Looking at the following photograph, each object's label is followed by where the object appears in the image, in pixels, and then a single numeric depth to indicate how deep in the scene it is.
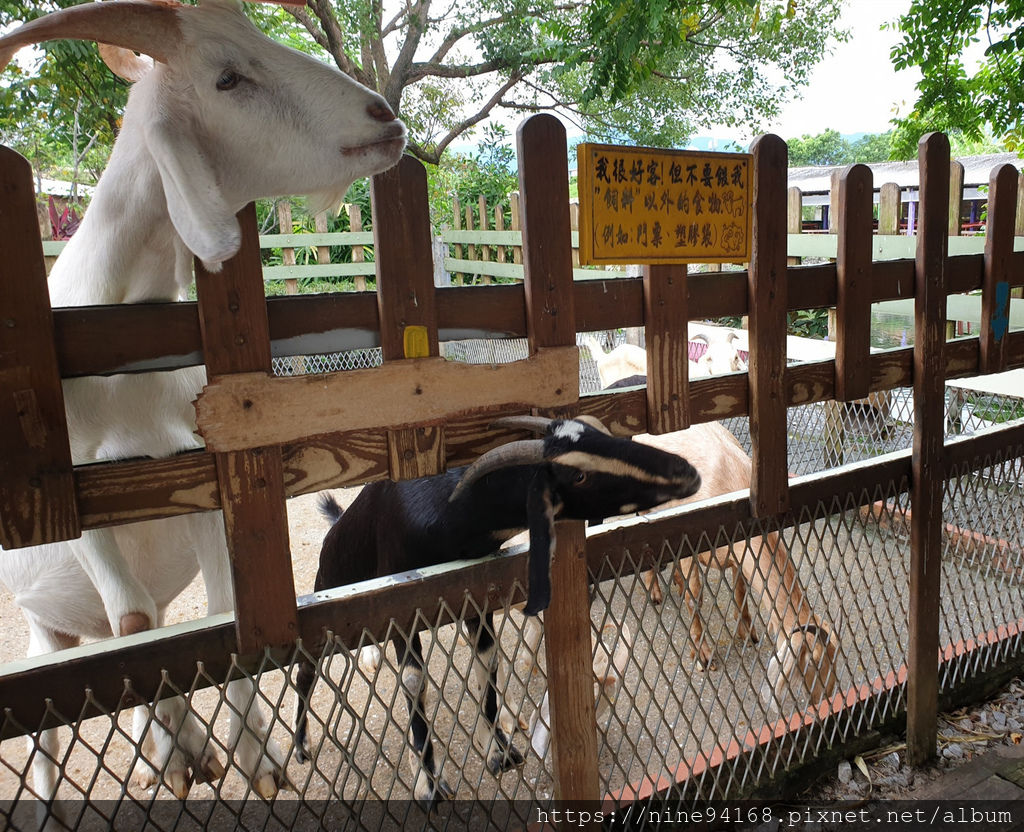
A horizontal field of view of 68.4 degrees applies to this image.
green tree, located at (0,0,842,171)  10.20
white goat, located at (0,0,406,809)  1.57
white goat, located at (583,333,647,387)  6.03
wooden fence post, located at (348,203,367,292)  9.88
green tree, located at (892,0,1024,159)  5.40
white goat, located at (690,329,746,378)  5.83
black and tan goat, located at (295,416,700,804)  1.88
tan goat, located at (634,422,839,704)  2.78
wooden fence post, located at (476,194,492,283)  9.86
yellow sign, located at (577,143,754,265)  2.03
